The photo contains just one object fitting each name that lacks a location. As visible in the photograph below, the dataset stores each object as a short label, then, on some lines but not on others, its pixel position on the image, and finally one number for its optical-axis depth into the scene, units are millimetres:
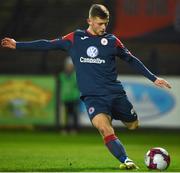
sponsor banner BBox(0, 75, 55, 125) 38812
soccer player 19109
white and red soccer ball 19172
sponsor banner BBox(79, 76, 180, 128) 37937
